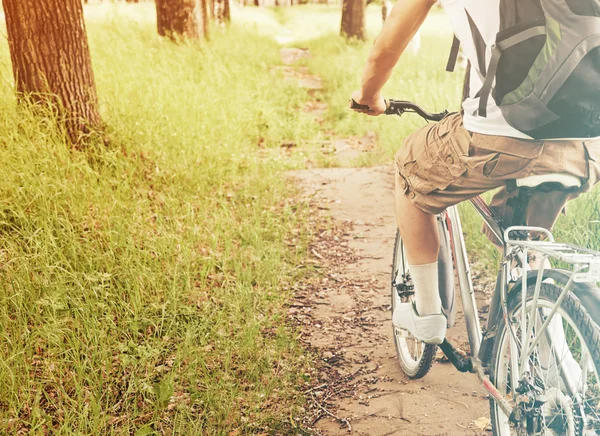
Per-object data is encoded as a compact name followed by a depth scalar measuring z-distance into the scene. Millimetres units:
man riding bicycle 1812
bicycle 1891
